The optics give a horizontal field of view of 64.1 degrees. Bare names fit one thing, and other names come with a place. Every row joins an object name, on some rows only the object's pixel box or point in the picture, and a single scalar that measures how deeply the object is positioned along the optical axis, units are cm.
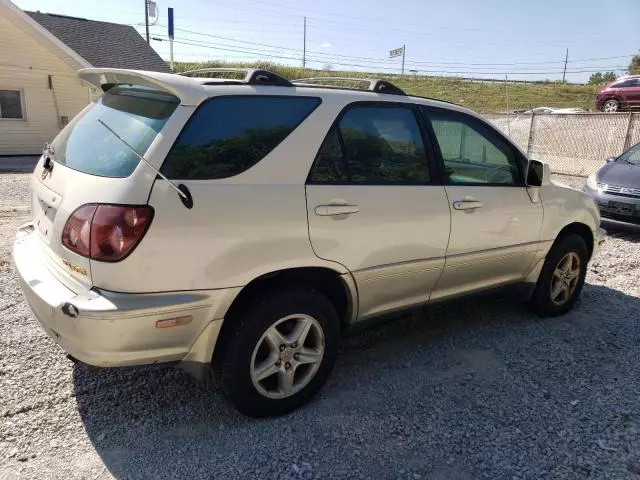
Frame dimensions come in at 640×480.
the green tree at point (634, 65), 4934
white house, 1567
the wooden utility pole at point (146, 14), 3397
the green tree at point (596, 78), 5175
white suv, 235
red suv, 2191
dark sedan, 744
